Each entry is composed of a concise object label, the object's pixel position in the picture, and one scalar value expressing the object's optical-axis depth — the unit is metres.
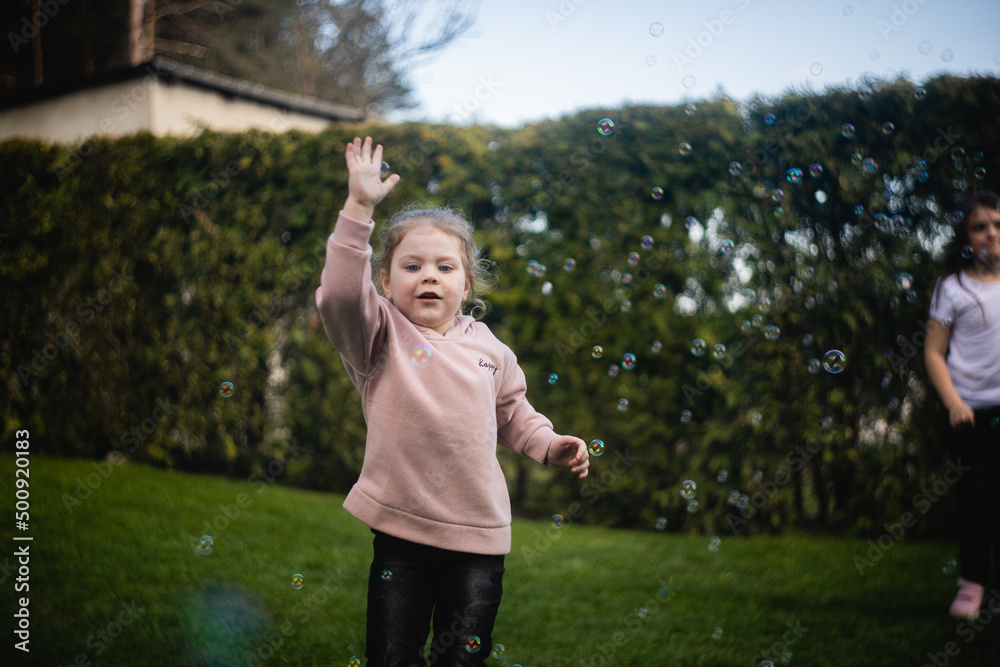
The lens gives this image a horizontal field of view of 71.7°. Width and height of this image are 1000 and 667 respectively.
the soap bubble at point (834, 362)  3.72
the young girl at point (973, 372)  3.16
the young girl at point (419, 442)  1.76
